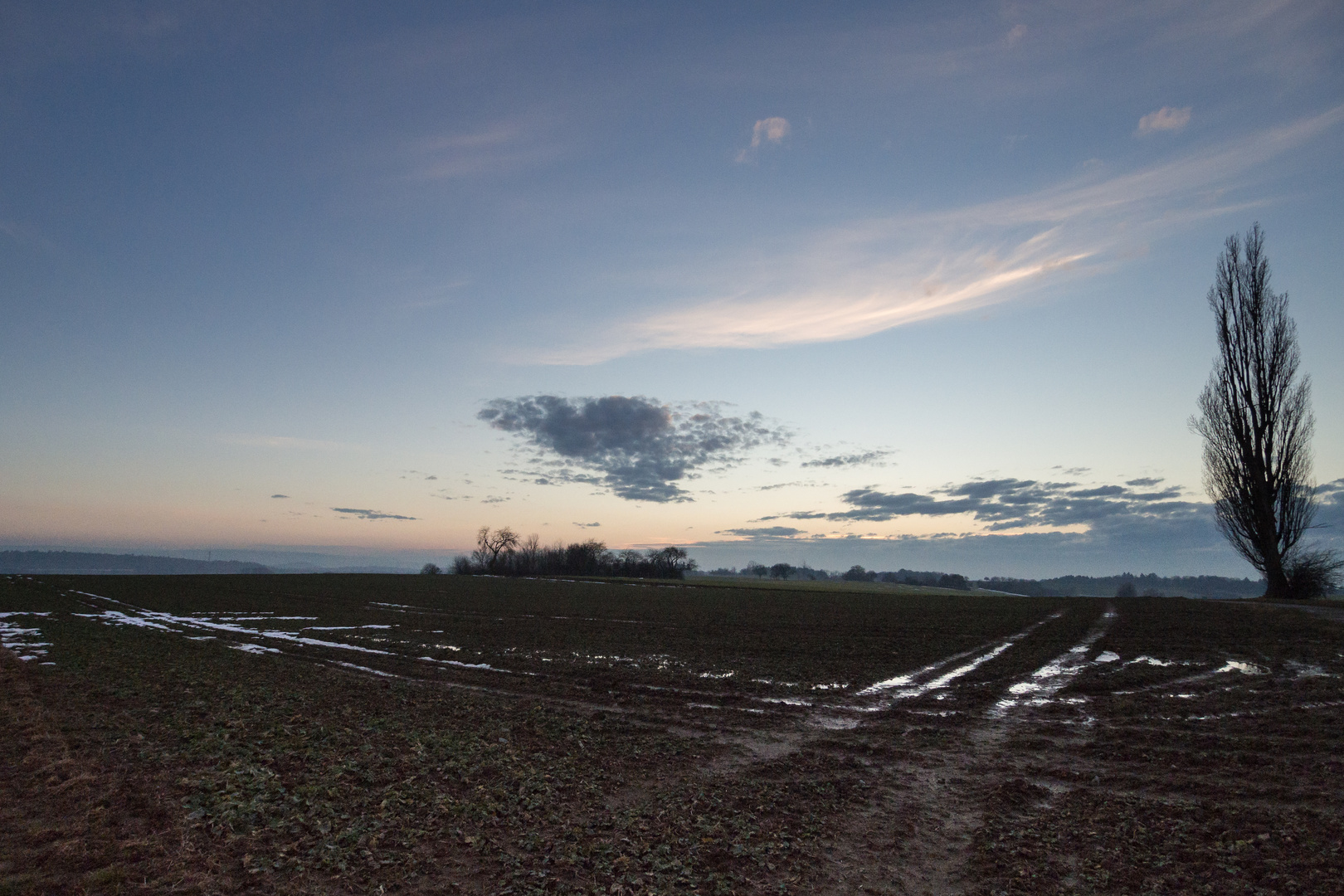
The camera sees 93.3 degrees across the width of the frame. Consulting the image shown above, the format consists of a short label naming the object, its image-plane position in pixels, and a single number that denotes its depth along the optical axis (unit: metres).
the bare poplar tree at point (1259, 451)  43.41
